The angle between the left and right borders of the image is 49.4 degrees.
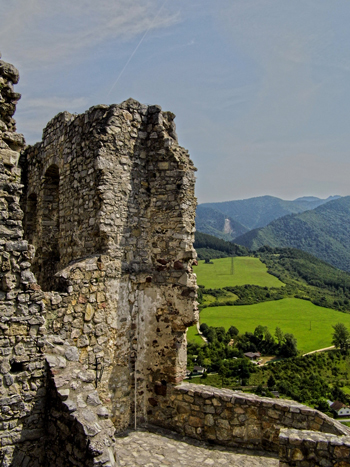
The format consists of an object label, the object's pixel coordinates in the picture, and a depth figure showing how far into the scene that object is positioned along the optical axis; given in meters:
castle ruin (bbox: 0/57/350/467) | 4.80
